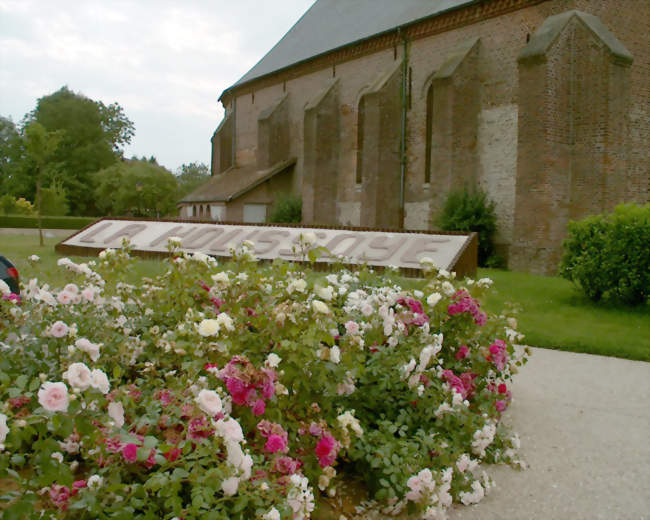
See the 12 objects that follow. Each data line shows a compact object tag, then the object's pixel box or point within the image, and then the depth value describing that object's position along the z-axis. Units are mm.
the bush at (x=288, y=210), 27688
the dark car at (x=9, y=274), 5277
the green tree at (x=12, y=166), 50062
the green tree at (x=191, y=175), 68475
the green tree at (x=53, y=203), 38500
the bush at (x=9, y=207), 38500
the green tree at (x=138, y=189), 44812
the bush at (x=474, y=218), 18281
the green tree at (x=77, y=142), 52000
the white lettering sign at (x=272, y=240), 11602
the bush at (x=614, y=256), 9359
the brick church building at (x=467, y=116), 15820
